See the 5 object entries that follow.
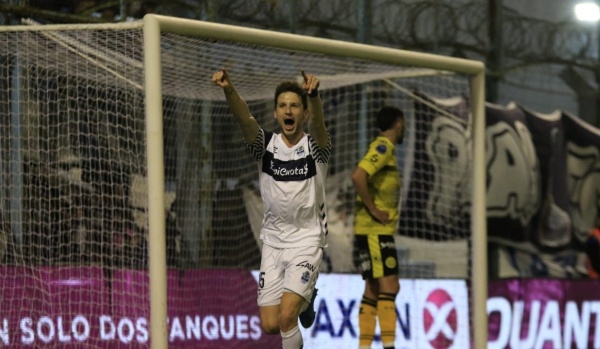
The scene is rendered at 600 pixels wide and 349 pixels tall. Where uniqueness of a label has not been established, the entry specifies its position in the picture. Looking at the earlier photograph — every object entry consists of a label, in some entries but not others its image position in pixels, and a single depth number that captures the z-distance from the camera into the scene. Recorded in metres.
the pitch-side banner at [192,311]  16.94
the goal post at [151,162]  16.03
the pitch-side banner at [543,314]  22.86
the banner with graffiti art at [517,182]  23.45
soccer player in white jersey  13.80
